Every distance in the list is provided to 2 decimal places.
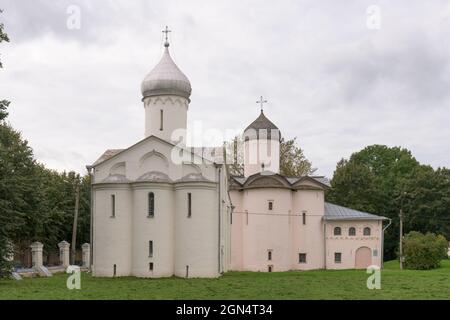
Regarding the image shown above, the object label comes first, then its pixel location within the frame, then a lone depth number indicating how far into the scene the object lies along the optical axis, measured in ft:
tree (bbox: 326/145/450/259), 187.93
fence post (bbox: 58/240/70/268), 140.56
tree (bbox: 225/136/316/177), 176.04
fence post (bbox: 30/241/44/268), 124.06
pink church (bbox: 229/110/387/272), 136.05
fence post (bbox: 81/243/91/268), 151.43
